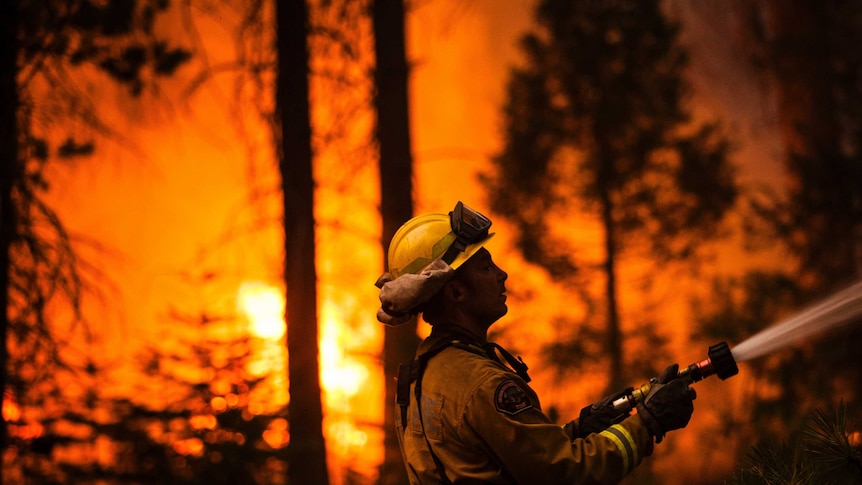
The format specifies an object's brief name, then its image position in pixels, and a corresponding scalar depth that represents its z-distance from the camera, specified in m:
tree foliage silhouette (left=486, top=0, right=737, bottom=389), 20.25
